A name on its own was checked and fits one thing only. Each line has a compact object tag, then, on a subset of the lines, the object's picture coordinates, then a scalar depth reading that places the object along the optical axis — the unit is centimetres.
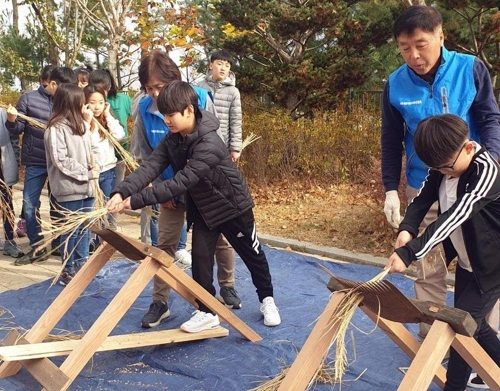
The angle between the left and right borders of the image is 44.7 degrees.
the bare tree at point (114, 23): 877
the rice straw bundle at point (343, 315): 224
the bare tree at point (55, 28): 1052
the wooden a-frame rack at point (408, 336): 198
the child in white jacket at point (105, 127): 488
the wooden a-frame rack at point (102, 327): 279
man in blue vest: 273
